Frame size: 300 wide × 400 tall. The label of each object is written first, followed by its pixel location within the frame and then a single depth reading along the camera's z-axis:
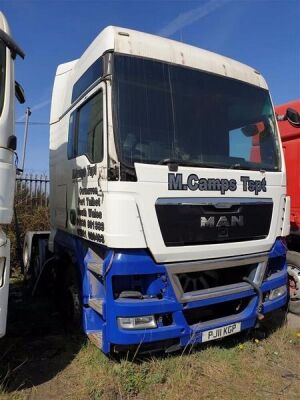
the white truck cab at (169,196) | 3.81
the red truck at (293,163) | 6.22
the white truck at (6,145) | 3.33
